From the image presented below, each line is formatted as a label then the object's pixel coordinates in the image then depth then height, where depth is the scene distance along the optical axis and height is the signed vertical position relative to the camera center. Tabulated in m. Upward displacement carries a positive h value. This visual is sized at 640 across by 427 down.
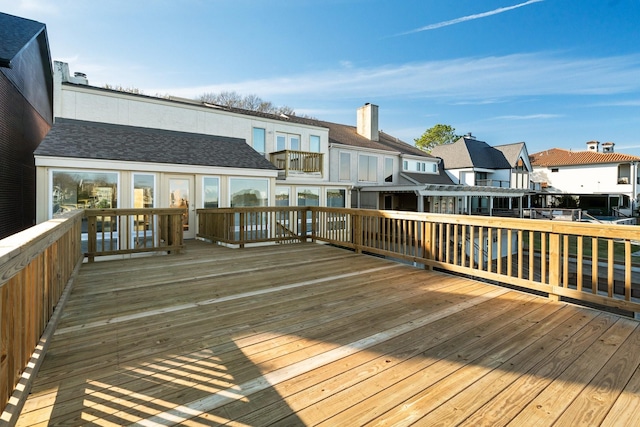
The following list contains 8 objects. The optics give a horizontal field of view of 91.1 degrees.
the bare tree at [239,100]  26.47 +9.22
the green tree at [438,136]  37.75 +8.91
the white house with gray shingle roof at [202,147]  8.43 +2.54
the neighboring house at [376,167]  16.52 +2.46
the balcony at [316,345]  1.59 -1.01
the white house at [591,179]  27.50 +2.83
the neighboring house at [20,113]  8.11 +2.91
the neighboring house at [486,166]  25.00 +3.53
